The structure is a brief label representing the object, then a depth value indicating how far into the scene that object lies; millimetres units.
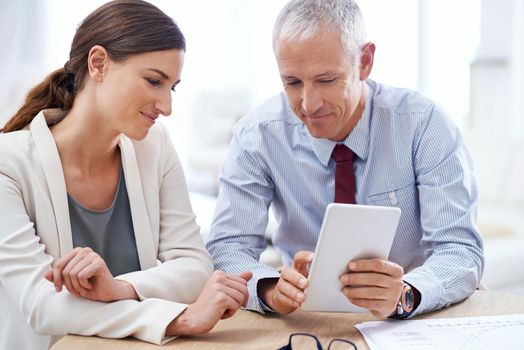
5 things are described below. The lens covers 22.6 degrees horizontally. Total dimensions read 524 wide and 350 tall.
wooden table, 1953
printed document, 1923
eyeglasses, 1921
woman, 1996
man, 2185
